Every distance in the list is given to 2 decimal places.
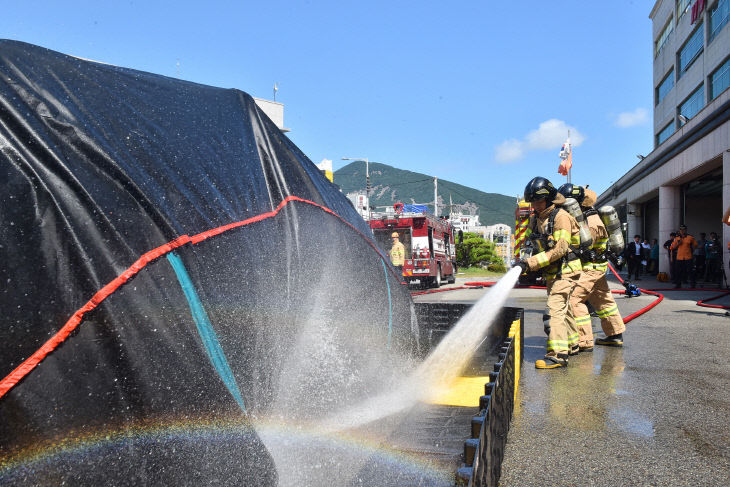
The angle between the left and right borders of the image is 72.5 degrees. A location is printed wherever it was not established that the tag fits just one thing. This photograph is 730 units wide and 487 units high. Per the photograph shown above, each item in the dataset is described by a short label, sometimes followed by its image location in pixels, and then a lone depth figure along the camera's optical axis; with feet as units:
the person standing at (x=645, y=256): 61.53
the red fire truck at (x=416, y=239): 50.55
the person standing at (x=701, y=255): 52.06
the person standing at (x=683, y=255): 44.93
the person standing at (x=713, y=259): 52.08
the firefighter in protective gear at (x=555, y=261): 15.14
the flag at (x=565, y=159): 77.20
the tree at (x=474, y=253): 119.96
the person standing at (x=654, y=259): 67.09
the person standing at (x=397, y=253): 40.40
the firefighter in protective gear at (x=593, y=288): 16.83
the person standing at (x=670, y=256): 52.10
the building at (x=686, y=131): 50.52
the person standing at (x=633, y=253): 57.11
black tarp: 4.59
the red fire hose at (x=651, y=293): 24.87
